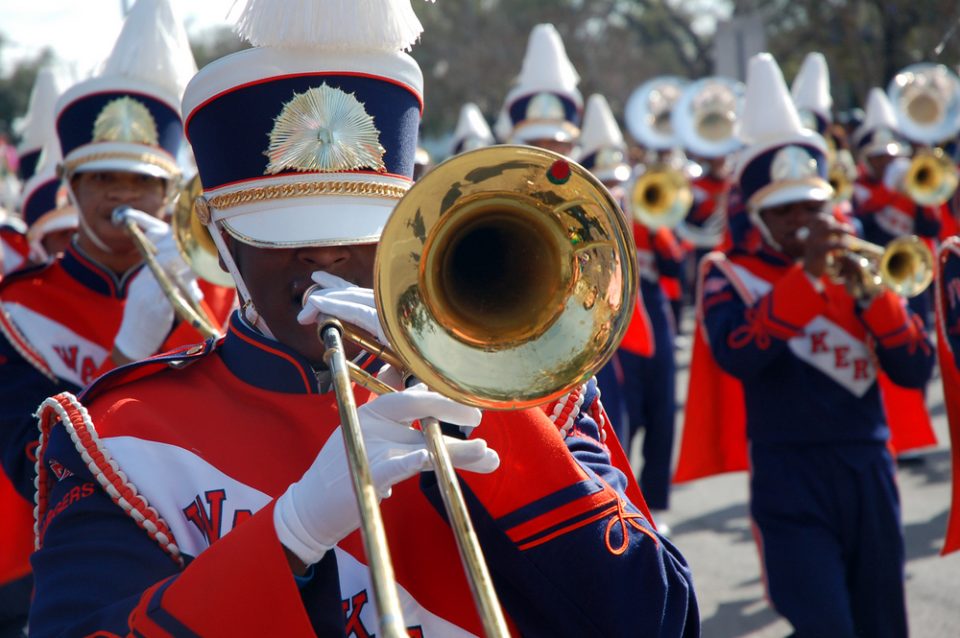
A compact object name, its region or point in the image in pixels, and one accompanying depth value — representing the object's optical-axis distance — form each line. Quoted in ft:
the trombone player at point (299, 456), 5.52
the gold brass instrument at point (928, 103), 40.16
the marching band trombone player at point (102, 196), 12.18
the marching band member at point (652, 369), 22.31
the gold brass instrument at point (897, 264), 14.28
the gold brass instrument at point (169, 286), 10.52
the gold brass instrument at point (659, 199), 26.48
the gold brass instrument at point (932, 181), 30.89
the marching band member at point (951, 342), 12.59
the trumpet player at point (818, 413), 13.08
